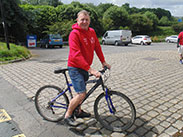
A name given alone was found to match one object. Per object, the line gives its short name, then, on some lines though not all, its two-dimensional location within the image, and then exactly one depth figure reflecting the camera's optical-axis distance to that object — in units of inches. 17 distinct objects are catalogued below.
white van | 879.1
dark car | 767.8
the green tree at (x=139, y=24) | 2202.3
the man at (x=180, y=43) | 349.0
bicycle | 116.1
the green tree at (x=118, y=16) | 2210.9
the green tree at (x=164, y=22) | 3540.8
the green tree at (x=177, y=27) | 2623.8
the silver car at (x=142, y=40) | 1002.1
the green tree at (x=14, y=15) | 685.2
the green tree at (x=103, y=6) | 3161.9
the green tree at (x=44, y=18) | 1096.2
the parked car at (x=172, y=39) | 1270.8
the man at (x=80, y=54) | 105.6
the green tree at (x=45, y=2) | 2583.7
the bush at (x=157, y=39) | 1413.6
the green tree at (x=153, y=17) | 2929.1
